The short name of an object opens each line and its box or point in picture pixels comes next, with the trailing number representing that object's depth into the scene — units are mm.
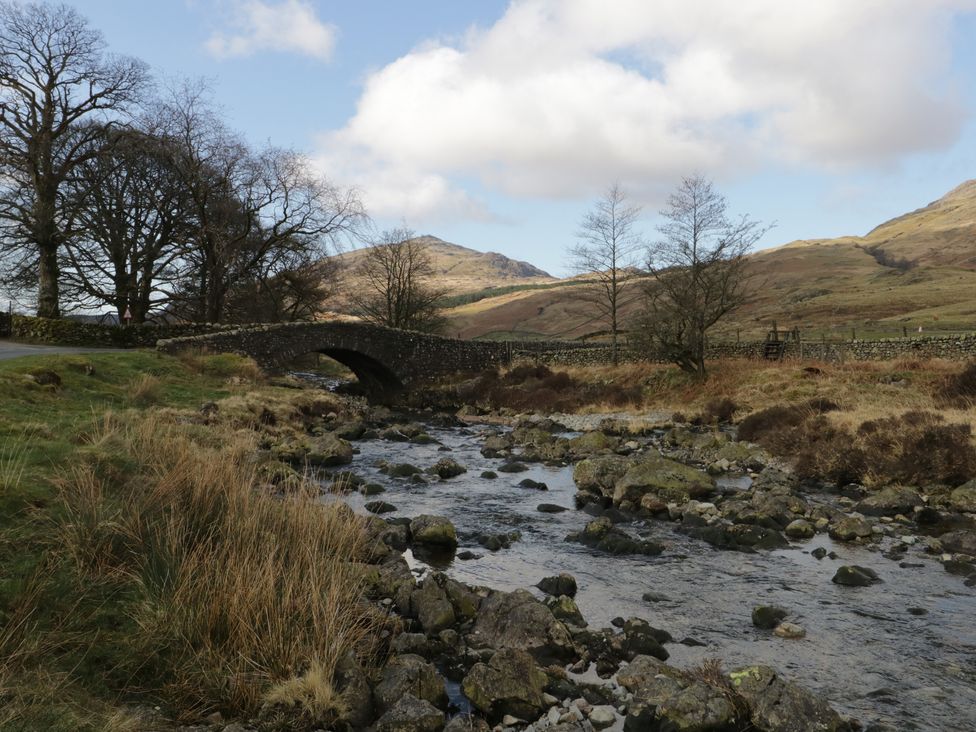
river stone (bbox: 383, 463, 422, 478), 17891
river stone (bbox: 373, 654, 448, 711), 6156
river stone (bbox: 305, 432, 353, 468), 18562
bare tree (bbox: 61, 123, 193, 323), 34562
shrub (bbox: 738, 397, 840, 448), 22070
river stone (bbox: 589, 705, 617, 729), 6199
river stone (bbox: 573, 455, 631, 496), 16172
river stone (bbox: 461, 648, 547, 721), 6316
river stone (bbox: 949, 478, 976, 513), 13734
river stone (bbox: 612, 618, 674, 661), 7613
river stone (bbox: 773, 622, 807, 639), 8297
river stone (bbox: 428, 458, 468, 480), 18234
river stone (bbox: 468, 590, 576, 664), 7535
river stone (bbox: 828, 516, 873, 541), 12289
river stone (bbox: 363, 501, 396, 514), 13508
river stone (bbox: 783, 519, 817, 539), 12507
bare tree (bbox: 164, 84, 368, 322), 35750
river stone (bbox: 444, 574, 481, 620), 8344
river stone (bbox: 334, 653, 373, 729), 5828
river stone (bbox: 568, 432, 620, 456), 22188
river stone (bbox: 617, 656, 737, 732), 6020
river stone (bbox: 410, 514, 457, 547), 11648
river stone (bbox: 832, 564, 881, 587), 9977
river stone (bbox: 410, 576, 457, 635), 7930
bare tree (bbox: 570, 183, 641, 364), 44375
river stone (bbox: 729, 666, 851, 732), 6023
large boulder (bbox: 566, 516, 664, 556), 11594
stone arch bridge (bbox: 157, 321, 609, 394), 31375
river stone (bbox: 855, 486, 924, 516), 14023
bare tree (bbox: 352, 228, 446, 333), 50969
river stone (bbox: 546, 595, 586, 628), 8367
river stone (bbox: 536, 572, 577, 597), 9539
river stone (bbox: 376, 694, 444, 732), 5738
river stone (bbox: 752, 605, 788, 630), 8602
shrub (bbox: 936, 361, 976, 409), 21453
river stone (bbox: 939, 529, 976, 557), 11320
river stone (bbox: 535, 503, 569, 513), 14555
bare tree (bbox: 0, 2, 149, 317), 32781
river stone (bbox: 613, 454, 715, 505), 14977
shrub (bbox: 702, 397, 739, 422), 28047
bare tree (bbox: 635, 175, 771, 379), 33531
